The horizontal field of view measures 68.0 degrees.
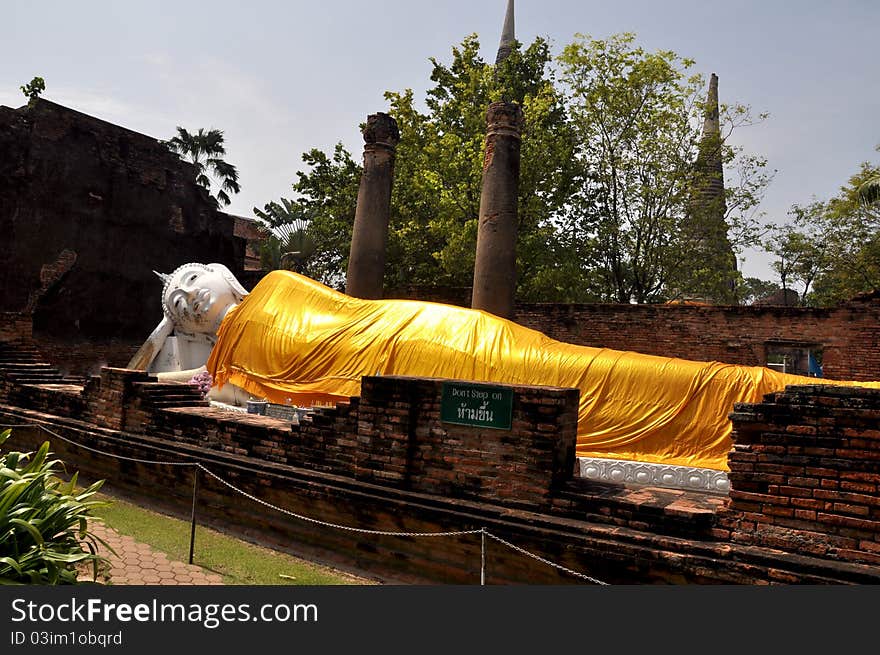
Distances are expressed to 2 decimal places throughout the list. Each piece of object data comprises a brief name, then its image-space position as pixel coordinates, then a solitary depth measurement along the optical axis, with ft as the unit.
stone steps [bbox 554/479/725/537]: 13.14
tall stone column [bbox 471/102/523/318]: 32.22
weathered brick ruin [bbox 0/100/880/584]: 11.95
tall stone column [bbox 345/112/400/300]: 36.06
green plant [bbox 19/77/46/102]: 50.57
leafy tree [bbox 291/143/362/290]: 61.87
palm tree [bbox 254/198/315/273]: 65.92
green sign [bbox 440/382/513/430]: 15.56
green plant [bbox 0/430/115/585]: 11.76
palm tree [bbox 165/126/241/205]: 96.94
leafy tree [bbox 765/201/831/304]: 71.10
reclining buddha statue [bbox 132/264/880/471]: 21.53
